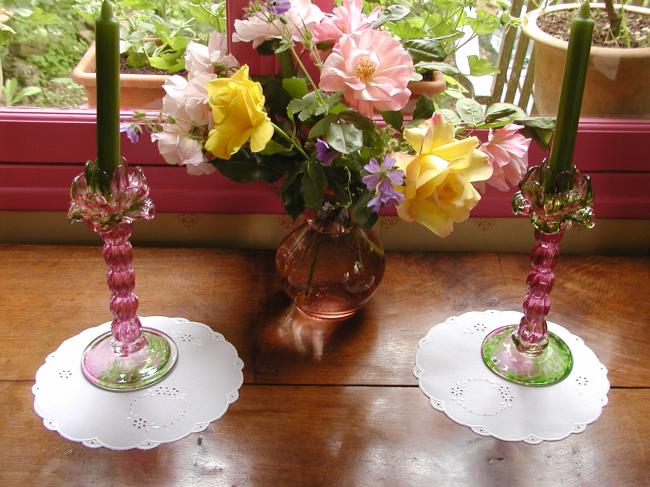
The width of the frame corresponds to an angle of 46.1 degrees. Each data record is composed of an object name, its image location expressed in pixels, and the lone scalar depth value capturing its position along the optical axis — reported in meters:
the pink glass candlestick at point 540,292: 0.77
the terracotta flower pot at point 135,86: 1.05
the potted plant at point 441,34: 0.84
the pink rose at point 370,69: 0.74
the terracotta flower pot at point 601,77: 1.09
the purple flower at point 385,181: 0.71
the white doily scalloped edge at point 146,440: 0.78
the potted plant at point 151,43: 1.05
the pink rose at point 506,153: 0.80
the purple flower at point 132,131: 0.78
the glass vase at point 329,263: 0.92
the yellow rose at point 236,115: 0.72
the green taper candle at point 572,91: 0.69
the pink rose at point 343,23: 0.79
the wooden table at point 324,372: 0.76
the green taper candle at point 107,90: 0.67
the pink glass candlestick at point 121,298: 0.75
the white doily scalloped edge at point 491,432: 0.80
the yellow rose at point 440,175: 0.72
